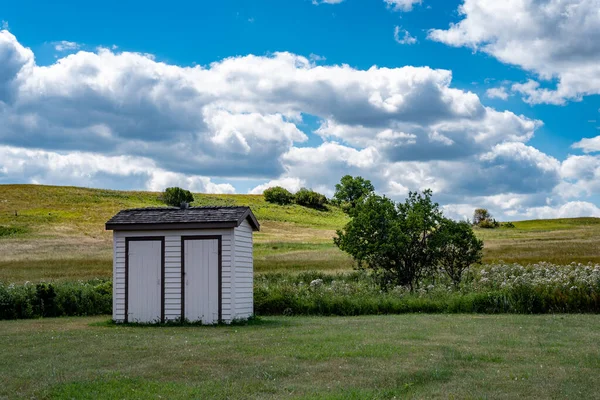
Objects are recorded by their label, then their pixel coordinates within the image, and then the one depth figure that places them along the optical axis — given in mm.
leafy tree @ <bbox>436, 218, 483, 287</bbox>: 27953
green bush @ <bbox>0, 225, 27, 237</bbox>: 73450
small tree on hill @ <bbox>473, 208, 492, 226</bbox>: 113250
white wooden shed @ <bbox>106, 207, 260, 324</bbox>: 18984
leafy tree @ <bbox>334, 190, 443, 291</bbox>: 27625
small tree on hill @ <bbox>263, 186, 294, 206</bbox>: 131375
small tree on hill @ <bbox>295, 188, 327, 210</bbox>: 133125
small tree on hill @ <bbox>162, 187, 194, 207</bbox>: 106812
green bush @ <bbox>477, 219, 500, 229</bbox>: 102425
